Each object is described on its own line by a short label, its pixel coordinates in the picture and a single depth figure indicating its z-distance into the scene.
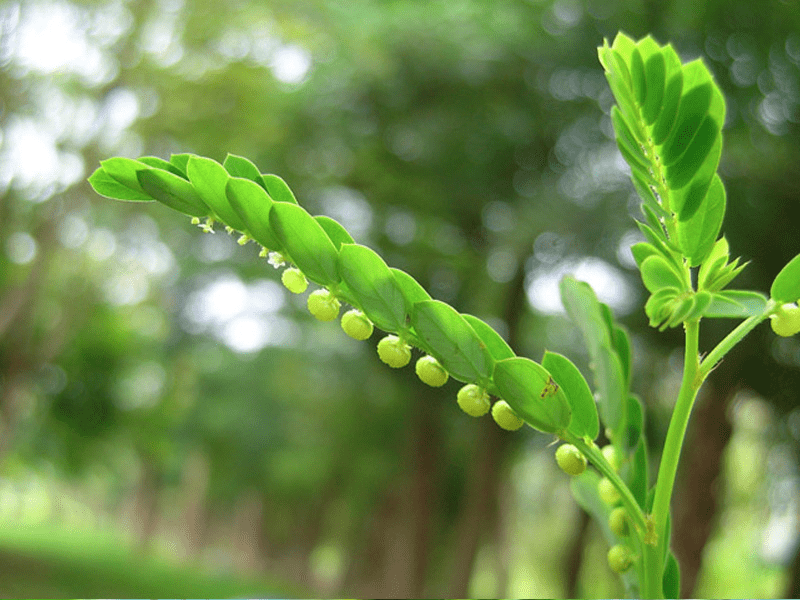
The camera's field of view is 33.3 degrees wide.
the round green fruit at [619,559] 0.11
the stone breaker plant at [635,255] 0.10
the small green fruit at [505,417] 0.10
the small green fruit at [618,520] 0.11
